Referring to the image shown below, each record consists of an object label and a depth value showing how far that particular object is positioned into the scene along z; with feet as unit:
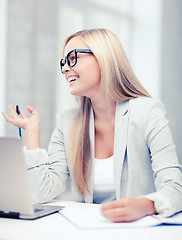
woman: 4.49
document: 2.86
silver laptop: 2.92
